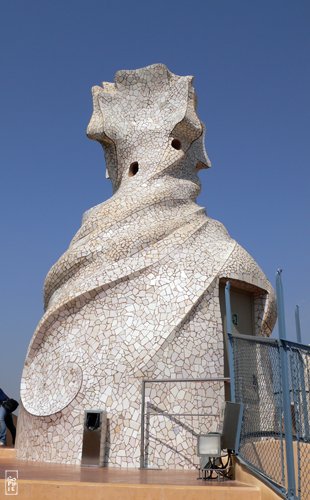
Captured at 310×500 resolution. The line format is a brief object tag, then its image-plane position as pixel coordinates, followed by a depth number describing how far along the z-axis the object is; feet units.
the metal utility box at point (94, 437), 28.91
